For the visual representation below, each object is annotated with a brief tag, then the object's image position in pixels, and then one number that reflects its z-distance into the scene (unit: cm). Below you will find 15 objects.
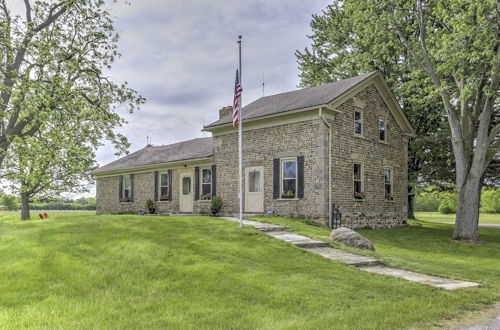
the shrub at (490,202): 5762
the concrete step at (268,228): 1194
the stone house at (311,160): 1616
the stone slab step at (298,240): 1017
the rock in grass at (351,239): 1100
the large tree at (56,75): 1279
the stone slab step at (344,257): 877
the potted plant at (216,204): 1920
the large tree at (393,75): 2222
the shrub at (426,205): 6762
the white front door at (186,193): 2181
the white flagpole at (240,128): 1125
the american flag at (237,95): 1158
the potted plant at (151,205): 2365
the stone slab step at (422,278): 741
